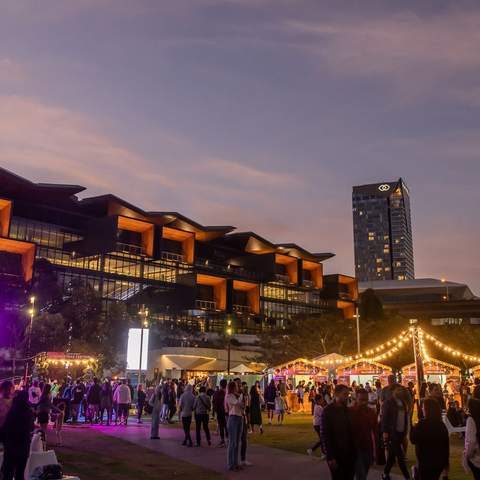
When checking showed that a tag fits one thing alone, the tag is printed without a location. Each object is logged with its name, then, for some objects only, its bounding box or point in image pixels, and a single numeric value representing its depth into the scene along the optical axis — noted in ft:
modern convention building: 184.65
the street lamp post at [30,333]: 129.49
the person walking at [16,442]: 25.22
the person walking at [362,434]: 23.15
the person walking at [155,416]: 57.00
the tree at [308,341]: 182.80
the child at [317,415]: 45.35
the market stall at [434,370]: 103.96
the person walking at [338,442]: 21.09
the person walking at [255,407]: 63.10
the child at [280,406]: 79.25
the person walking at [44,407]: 47.16
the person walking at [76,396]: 74.54
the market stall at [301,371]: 117.70
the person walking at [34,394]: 56.41
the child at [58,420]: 51.55
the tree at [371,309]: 221.87
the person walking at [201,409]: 50.62
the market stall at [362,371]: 108.27
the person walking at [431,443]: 20.63
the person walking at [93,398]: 74.23
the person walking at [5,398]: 26.30
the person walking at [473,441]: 23.04
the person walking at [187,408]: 51.24
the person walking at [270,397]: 82.07
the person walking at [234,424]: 37.83
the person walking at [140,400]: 80.12
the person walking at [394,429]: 31.17
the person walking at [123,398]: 72.64
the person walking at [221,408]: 52.06
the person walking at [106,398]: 74.58
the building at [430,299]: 280.51
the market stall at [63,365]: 97.50
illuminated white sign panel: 82.14
